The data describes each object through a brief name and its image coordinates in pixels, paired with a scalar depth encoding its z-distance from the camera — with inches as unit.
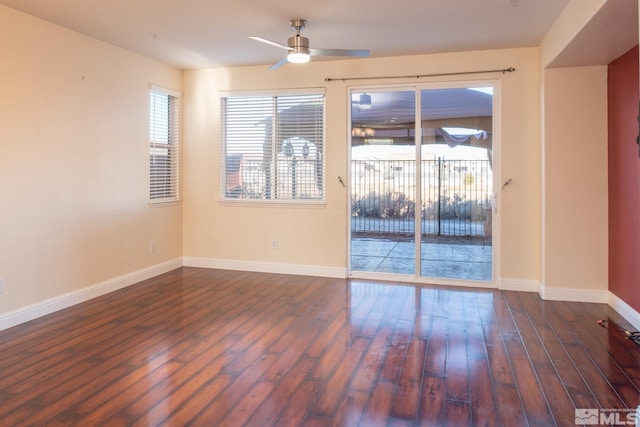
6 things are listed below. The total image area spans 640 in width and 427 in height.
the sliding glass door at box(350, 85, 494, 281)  196.5
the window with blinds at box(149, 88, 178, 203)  210.8
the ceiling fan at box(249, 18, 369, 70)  149.4
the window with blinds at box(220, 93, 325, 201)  215.9
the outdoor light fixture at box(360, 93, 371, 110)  209.0
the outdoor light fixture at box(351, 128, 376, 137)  209.5
